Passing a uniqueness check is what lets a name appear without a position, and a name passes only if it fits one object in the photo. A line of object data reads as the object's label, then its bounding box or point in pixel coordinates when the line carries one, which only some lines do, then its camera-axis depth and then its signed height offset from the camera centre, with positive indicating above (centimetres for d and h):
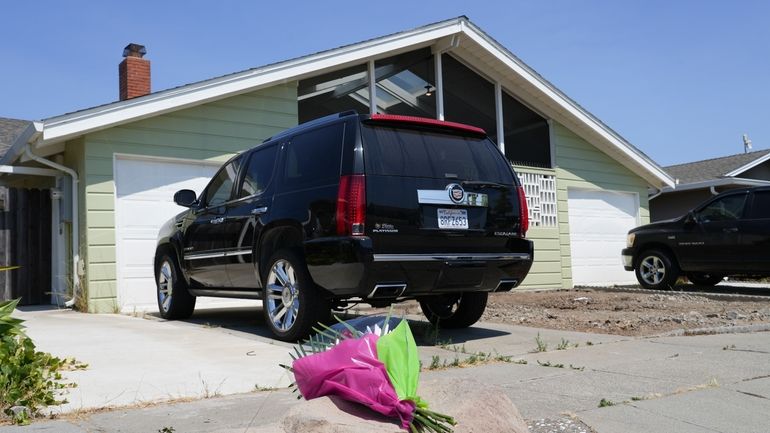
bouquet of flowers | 223 -43
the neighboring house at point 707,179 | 1998 +186
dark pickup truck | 1112 -4
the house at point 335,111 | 938 +184
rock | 218 -57
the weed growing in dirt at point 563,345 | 555 -84
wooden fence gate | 1052 +25
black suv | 529 +24
